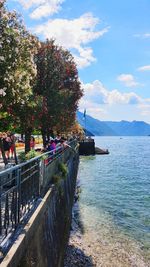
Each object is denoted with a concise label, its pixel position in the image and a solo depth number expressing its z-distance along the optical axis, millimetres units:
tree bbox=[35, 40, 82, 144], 20149
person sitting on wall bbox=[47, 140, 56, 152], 13266
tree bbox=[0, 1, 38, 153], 7895
